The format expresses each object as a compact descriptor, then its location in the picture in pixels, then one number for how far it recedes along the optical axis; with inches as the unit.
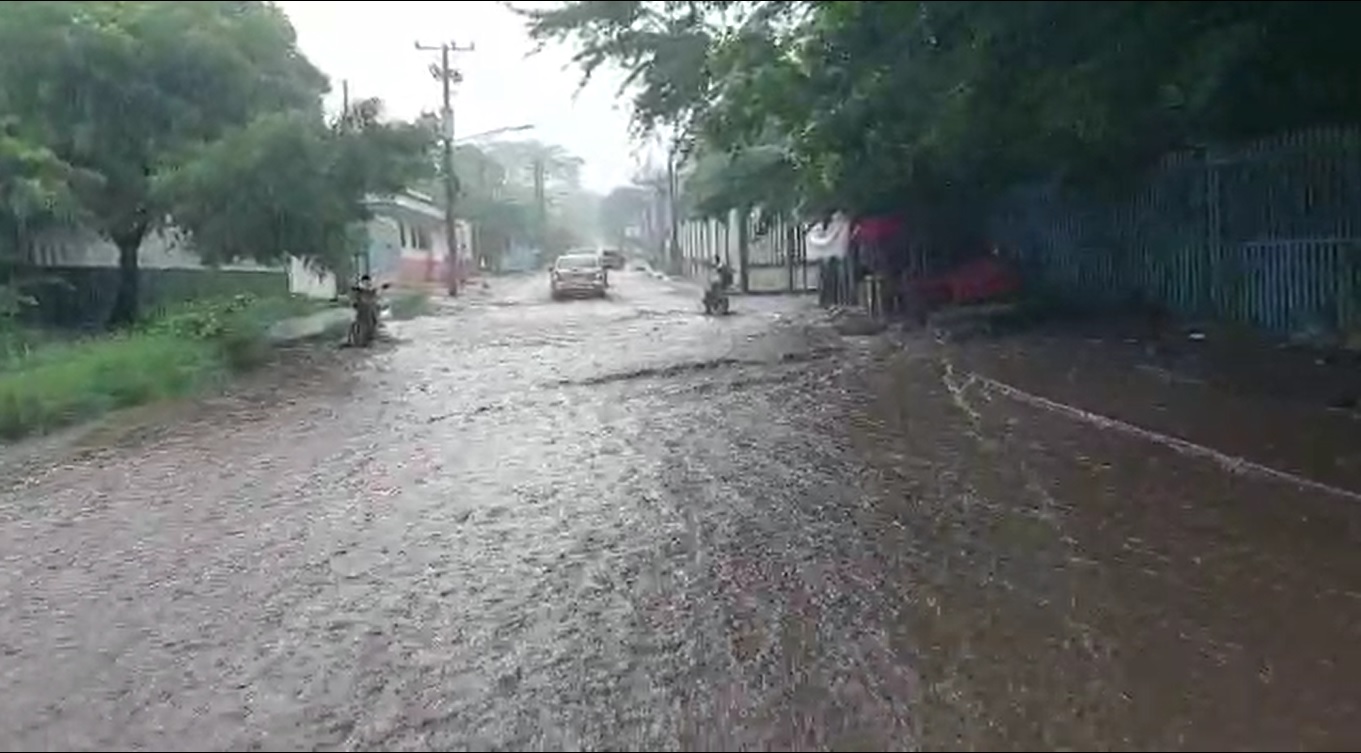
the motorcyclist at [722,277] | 1315.2
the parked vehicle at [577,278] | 1808.6
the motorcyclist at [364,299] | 983.6
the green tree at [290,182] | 954.1
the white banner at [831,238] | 1270.4
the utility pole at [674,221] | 2768.2
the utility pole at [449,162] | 1995.6
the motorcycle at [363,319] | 981.2
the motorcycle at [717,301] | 1293.1
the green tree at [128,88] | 962.1
